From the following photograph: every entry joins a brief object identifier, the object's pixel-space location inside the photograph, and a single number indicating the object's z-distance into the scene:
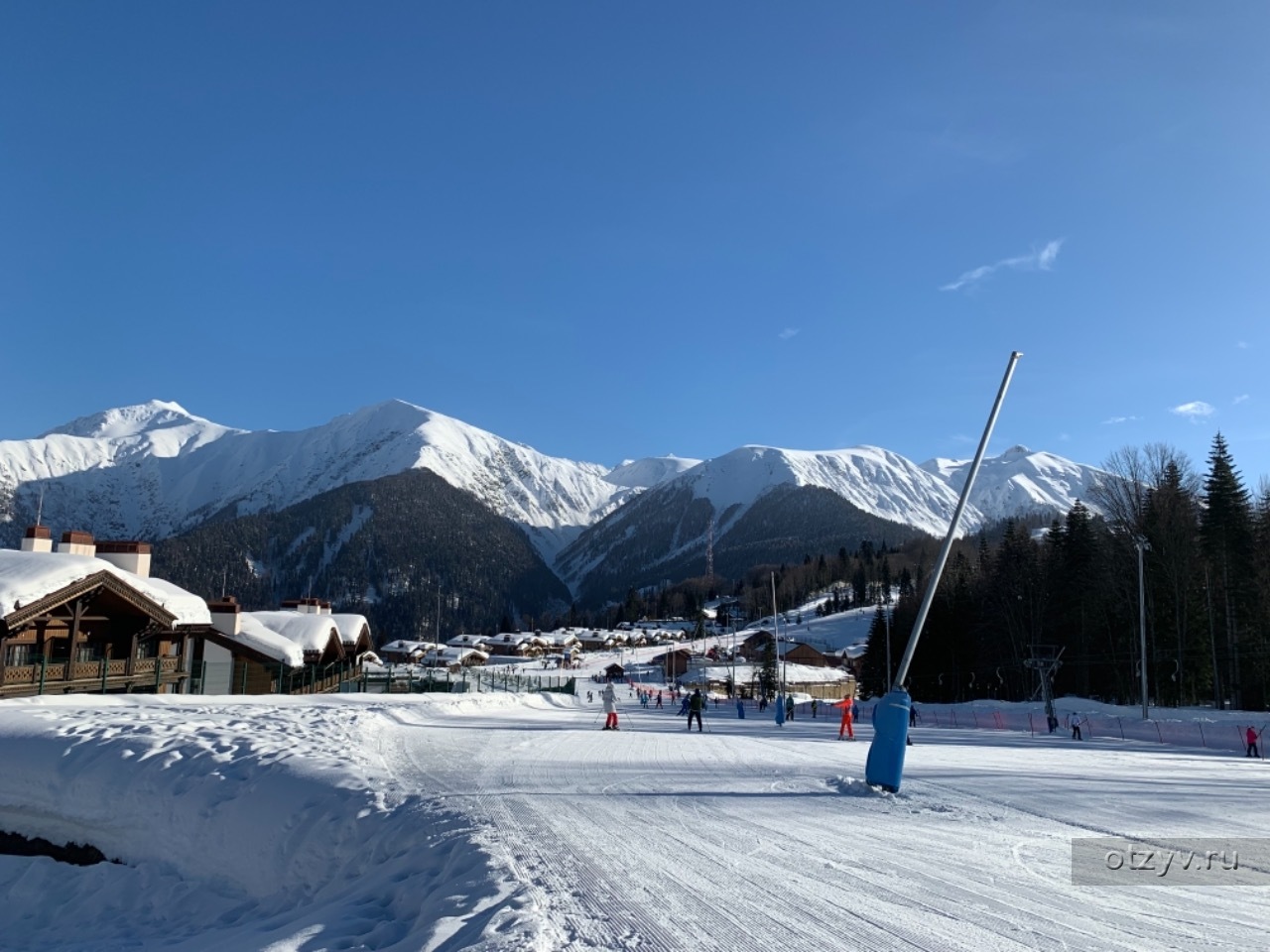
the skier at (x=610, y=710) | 27.65
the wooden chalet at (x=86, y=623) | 24.98
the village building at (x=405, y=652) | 136.50
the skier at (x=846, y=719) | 25.36
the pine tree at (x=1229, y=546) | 52.22
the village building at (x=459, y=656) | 131.70
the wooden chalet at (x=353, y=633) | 55.28
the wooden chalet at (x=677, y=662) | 121.12
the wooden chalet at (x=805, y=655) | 131.88
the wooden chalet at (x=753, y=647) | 137.88
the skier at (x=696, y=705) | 28.92
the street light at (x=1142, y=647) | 37.21
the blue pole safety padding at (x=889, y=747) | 11.89
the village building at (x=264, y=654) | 36.12
